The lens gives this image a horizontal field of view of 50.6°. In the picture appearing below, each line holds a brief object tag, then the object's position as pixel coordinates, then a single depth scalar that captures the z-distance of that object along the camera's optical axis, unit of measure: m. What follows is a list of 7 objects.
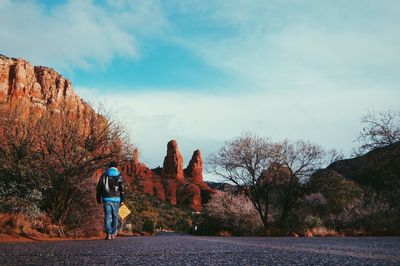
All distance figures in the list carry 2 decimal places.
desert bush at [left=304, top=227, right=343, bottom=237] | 19.42
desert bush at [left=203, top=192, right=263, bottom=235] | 31.70
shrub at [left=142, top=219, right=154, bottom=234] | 54.59
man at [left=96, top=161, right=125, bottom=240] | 10.62
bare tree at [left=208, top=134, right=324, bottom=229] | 33.34
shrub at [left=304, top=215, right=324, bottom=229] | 23.91
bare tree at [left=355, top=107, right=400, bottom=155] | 25.00
